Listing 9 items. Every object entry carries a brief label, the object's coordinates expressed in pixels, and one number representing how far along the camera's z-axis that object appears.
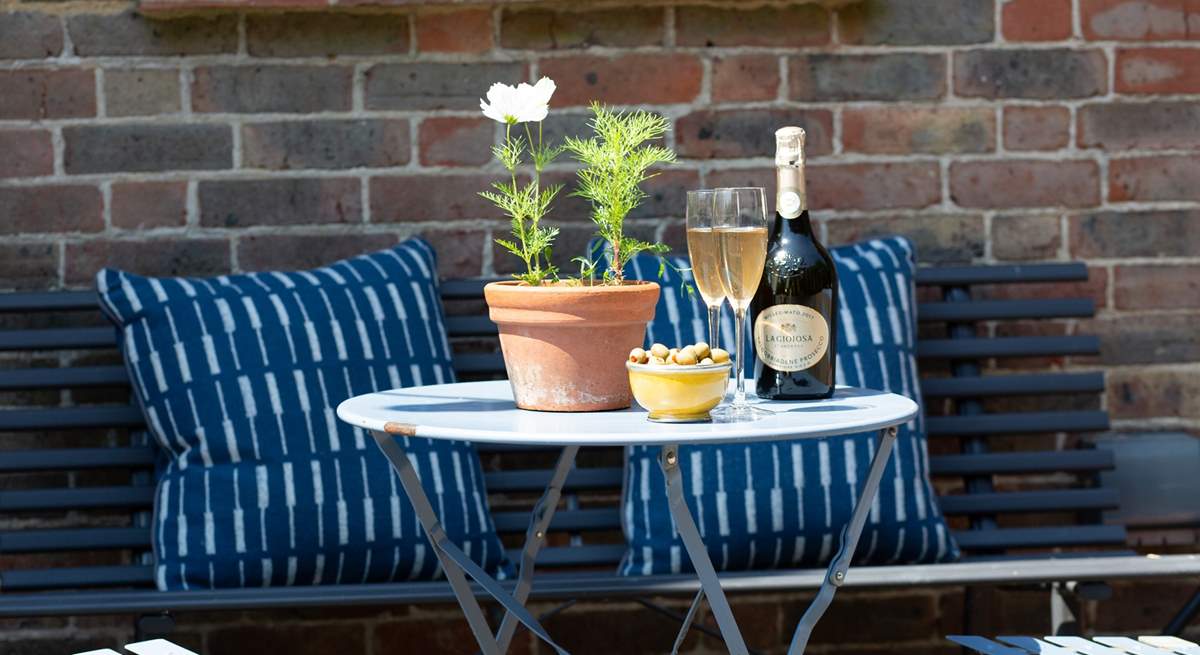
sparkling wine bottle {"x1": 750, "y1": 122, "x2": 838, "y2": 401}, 2.78
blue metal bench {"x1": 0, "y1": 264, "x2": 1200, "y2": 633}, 3.25
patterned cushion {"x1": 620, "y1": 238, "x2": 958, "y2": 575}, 3.16
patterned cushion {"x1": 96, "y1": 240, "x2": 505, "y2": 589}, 3.10
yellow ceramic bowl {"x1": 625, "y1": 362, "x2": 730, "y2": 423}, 2.65
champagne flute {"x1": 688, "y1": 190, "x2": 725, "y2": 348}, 2.69
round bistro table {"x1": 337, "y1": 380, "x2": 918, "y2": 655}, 2.57
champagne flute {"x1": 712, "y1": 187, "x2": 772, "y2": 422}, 2.69
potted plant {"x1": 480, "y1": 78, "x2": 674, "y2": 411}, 2.70
